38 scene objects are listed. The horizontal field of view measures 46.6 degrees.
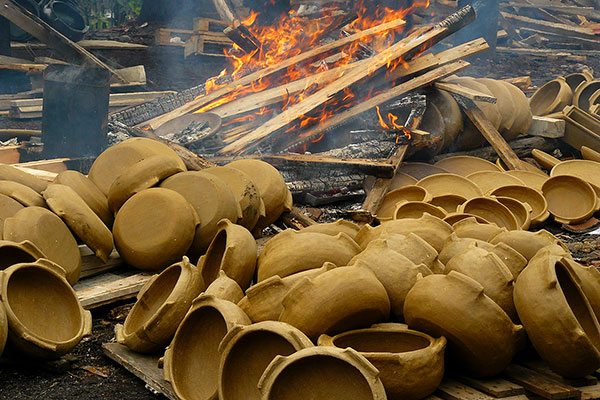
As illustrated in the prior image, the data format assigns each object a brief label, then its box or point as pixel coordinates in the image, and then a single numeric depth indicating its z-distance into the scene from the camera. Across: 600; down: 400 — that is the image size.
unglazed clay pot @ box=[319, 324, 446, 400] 3.05
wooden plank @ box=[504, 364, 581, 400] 3.23
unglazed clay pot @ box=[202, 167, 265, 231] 5.32
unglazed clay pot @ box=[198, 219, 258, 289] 3.94
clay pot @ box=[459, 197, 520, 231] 6.01
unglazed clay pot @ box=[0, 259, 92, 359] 3.49
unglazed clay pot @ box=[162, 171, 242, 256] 4.97
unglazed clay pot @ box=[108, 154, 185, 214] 5.04
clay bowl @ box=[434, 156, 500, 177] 7.95
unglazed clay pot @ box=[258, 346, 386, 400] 2.73
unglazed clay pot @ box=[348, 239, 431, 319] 3.57
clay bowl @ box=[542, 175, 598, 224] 6.96
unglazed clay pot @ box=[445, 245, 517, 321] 3.52
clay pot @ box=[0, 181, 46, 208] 4.60
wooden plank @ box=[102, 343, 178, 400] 3.42
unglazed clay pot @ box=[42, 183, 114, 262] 4.59
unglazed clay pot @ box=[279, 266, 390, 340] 3.23
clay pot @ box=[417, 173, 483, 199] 6.82
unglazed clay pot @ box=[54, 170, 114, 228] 5.02
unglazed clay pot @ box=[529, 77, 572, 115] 10.01
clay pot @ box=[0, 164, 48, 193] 4.94
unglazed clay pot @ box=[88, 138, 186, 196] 5.38
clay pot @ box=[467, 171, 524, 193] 7.25
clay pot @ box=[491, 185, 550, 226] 6.78
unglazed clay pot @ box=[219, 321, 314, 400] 3.04
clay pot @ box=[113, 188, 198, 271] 4.79
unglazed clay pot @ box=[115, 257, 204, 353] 3.67
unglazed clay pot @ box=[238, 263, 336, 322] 3.40
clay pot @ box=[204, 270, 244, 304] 3.61
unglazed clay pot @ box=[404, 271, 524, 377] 3.24
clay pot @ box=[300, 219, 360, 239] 4.38
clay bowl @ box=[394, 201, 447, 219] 5.77
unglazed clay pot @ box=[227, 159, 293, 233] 5.69
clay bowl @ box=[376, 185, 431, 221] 6.59
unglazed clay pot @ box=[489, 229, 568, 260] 4.00
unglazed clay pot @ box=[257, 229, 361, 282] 3.85
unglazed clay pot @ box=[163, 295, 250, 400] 3.34
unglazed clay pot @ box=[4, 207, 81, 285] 4.24
